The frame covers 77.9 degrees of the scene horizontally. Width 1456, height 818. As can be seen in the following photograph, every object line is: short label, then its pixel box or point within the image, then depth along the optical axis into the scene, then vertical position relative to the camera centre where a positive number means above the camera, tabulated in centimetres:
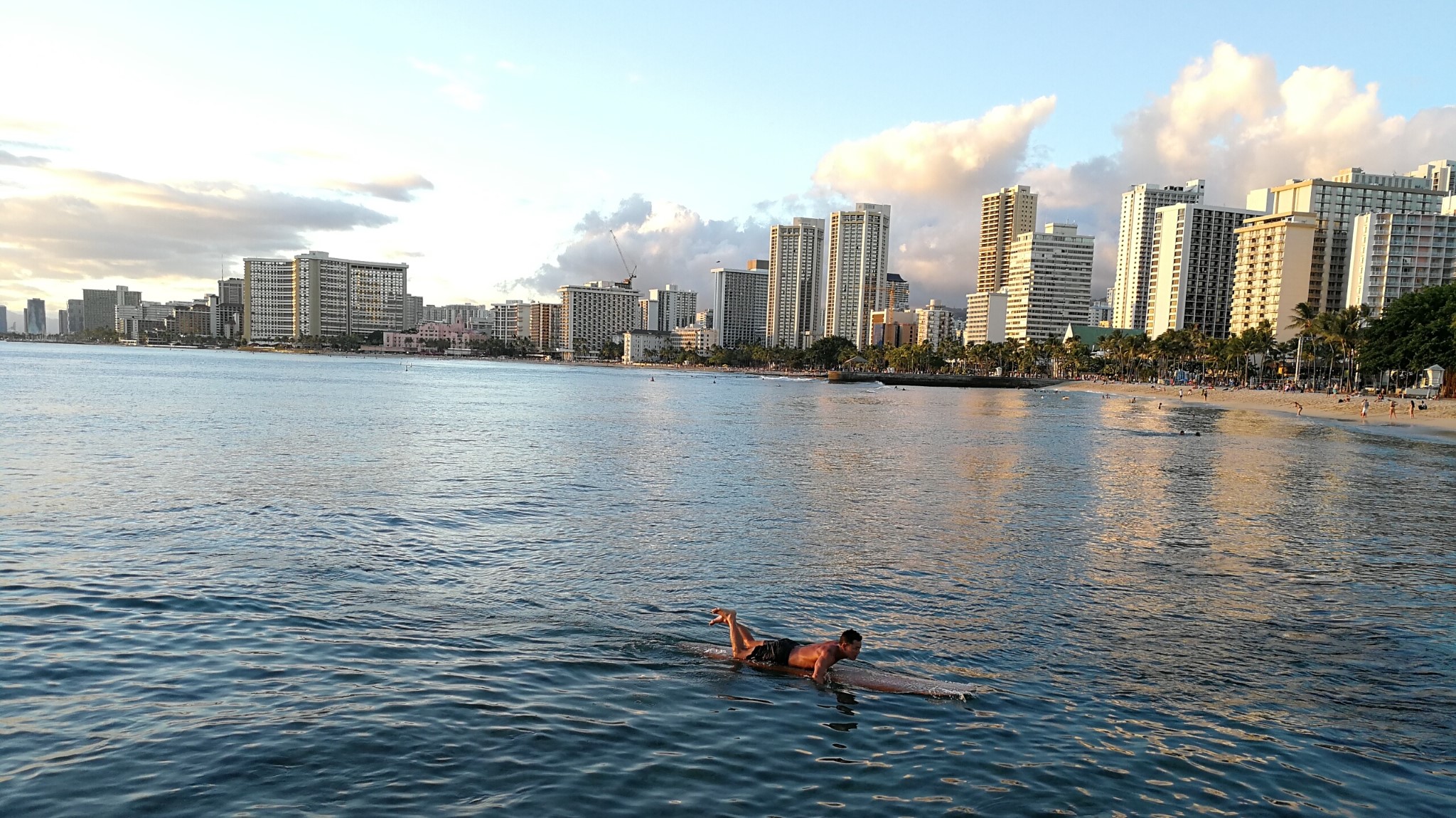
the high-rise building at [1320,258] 19825 +2533
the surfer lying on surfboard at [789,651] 1340 -462
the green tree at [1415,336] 9344 +454
